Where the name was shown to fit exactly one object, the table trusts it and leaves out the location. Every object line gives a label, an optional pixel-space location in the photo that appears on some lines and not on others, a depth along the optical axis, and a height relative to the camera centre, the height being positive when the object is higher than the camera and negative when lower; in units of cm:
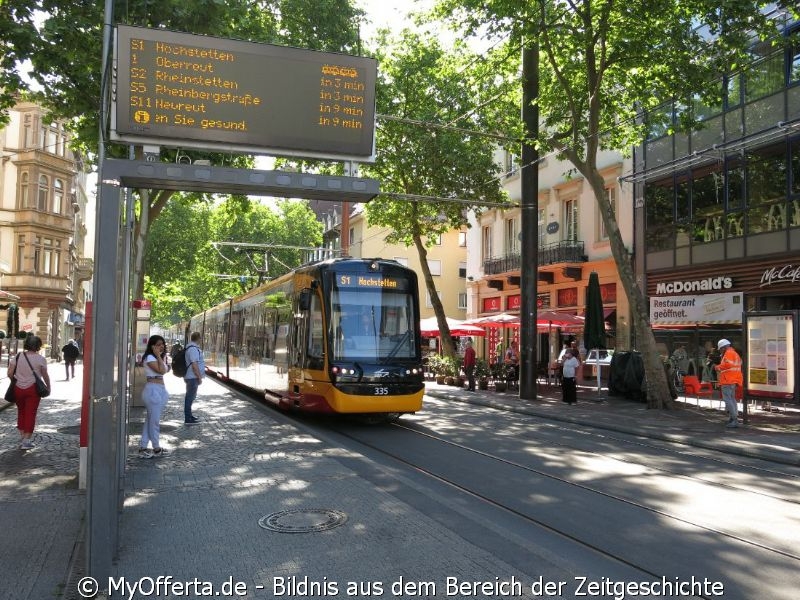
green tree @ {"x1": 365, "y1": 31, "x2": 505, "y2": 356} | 2512 +724
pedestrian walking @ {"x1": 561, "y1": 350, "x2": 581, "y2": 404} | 1983 -118
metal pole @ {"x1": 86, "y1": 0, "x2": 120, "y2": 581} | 469 -57
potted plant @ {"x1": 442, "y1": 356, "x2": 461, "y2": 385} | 2766 -124
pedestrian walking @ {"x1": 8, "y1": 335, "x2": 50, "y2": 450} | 1073 -89
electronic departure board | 607 +221
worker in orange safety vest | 1441 -69
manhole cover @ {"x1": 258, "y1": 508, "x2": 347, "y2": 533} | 620 -169
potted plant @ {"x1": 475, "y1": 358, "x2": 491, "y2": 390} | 2548 -137
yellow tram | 1312 -7
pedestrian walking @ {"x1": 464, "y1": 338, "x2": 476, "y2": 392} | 2475 -99
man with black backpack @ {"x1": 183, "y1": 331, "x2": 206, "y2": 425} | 1377 -79
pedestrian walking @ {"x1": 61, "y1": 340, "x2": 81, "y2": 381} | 2767 -80
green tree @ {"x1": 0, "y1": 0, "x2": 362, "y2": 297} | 1279 +535
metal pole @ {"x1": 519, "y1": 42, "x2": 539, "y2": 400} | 2098 +338
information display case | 1460 -27
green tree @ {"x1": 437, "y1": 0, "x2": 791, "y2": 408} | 1594 +691
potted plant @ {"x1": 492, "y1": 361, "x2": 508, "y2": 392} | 2420 -135
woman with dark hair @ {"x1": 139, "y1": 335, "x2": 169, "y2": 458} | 967 -78
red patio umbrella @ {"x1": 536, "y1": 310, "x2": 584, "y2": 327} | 2505 +71
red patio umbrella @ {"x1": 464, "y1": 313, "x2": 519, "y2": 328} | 2702 +67
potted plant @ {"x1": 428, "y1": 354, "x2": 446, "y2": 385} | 2845 -121
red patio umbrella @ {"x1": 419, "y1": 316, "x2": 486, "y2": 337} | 3056 +41
